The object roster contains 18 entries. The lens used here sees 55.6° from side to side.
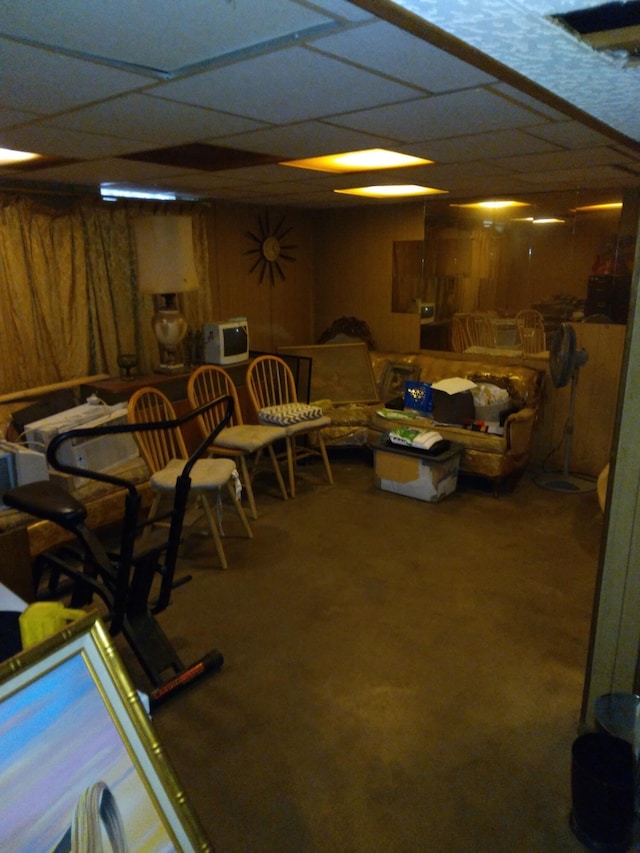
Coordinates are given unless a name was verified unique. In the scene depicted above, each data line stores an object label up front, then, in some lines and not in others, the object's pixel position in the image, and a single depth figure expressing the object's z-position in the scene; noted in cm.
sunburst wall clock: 523
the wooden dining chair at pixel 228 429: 375
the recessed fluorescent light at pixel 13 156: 277
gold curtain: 367
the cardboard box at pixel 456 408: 442
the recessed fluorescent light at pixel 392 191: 418
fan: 408
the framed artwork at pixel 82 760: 88
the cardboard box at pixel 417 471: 411
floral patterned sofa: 419
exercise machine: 184
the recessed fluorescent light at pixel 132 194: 399
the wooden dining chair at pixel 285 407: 412
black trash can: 167
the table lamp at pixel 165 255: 397
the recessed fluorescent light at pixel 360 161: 286
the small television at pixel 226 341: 447
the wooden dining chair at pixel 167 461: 305
